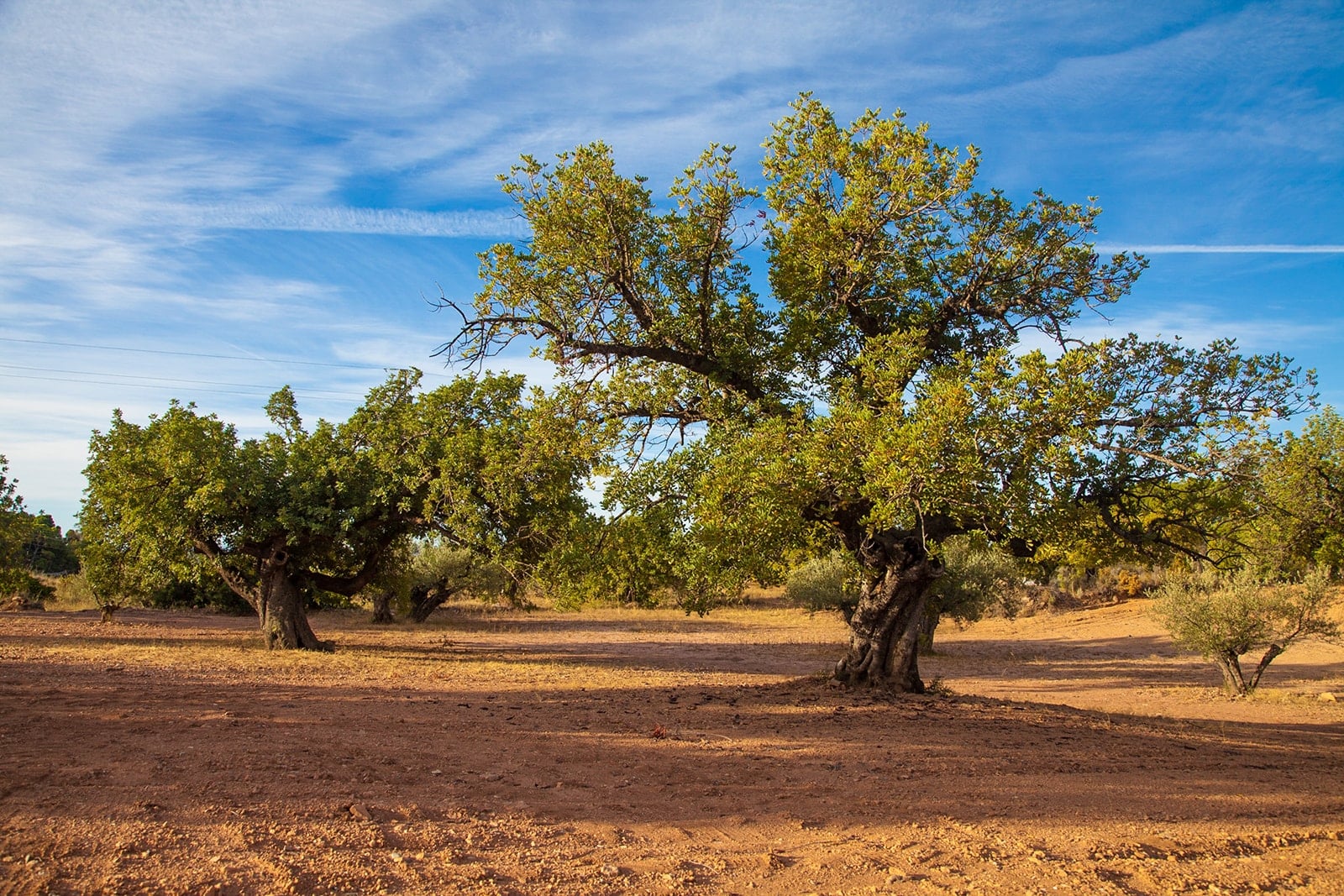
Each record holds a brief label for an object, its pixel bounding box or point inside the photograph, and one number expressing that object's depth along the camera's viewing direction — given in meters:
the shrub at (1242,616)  16.17
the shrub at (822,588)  28.86
